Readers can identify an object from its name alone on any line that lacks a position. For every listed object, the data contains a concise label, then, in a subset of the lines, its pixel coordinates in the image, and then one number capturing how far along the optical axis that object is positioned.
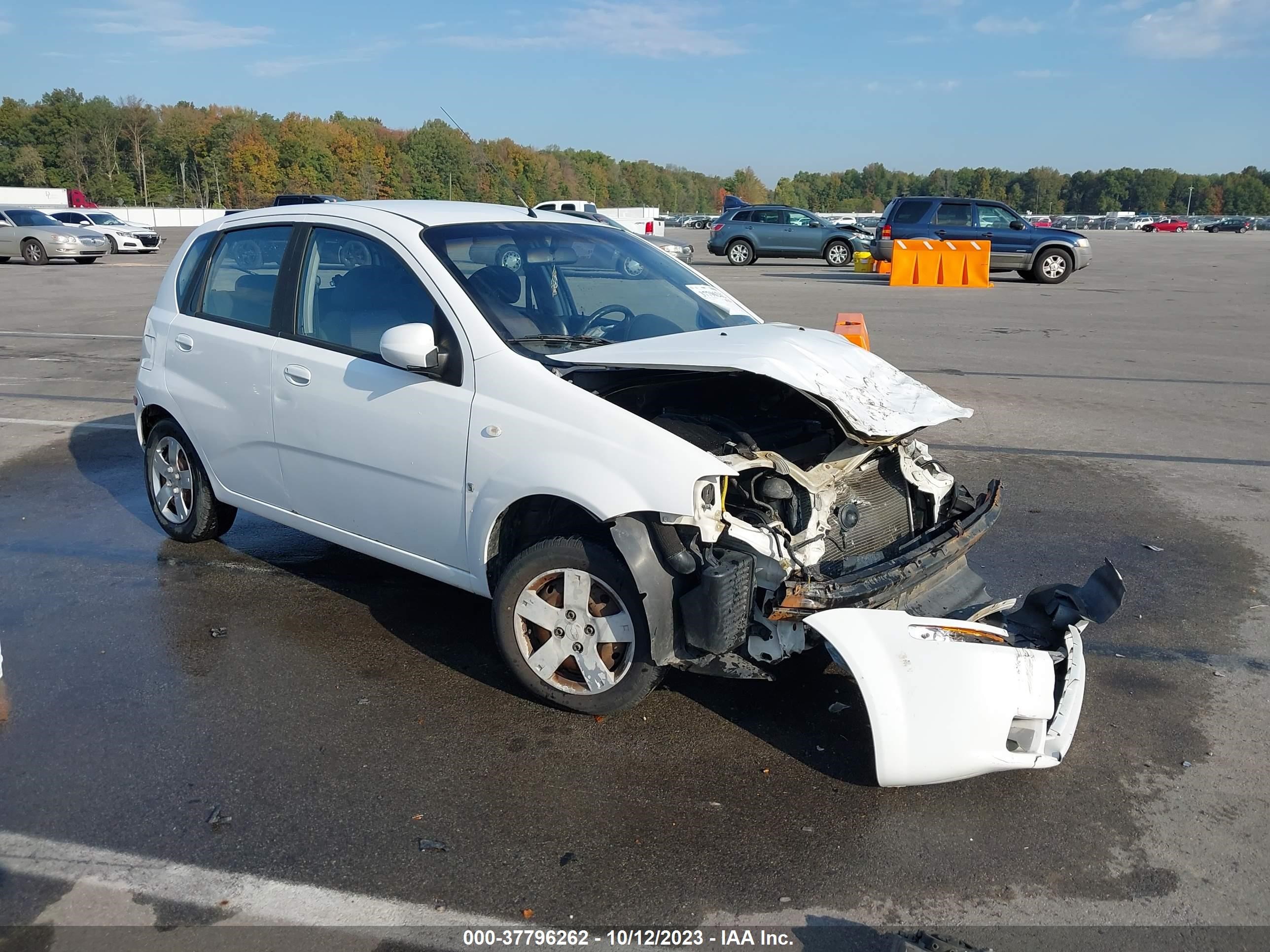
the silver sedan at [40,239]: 28.58
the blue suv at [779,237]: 30.94
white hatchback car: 3.46
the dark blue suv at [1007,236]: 23.75
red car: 83.69
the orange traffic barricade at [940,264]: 23.59
